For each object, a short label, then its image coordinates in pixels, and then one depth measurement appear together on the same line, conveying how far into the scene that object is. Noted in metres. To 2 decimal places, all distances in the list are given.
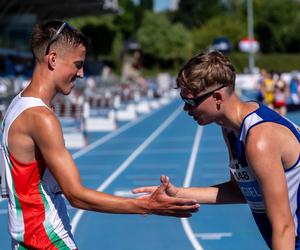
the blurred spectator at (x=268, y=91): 31.25
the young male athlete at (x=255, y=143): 3.71
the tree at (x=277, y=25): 99.62
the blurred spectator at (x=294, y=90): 35.40
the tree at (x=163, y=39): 92.69
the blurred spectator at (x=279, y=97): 30.16
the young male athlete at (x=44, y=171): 3.94
